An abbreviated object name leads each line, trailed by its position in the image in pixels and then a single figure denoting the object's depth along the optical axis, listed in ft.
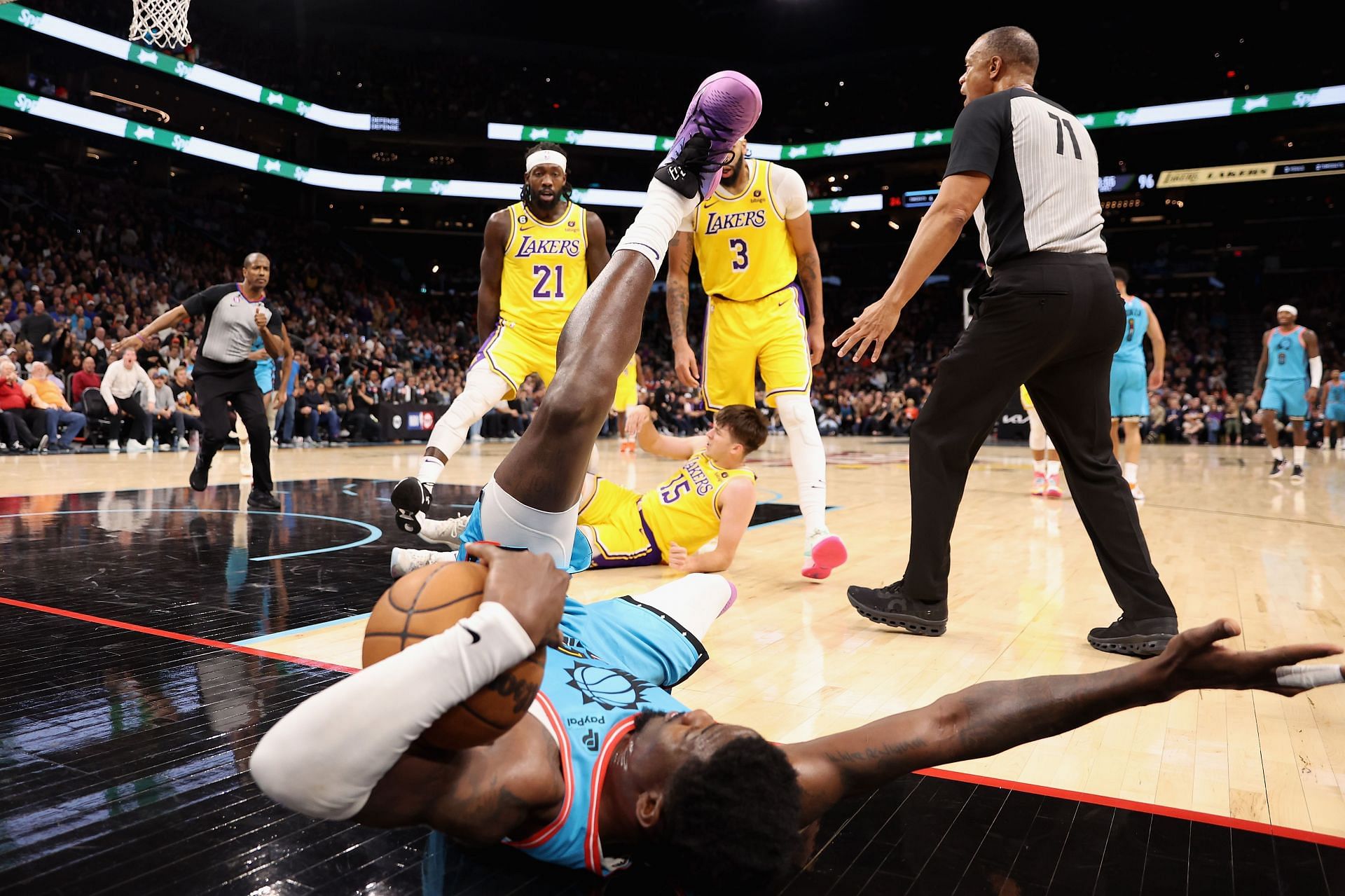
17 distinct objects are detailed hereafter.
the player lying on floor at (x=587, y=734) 3.94
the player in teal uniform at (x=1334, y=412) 54.80
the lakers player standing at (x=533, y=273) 17.33
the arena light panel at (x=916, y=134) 74.84
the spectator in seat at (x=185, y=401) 42.24
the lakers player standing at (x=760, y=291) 14.26
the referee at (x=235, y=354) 20.66
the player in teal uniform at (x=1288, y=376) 34.04
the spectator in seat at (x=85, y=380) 39.19
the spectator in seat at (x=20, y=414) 35.63
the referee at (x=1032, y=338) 9.64
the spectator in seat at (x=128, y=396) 37.60
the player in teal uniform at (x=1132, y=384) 24.79
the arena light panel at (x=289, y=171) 66.44
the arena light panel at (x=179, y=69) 62.50
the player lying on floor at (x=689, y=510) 13.80
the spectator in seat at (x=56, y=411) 37.01
